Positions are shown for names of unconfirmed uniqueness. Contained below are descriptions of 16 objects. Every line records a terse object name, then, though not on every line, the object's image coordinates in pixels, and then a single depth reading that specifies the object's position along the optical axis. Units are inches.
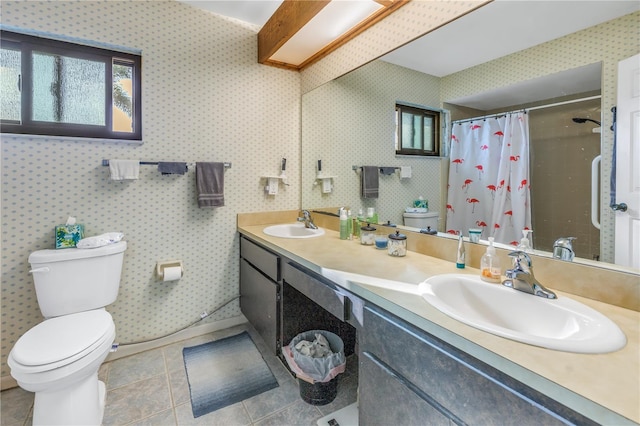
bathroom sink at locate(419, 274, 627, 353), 29.4
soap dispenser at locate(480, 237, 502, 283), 46.2
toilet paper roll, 83.6
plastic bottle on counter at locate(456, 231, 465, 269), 54.7
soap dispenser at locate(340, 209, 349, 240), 81.7
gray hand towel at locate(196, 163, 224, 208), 87.6
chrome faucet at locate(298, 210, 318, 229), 95.9
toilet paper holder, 84.6
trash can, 63.5
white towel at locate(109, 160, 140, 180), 76.6
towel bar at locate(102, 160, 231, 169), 77.9
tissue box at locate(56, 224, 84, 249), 72.1
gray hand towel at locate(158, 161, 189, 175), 82.7
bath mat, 67.7
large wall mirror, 40.2
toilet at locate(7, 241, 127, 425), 51.3
